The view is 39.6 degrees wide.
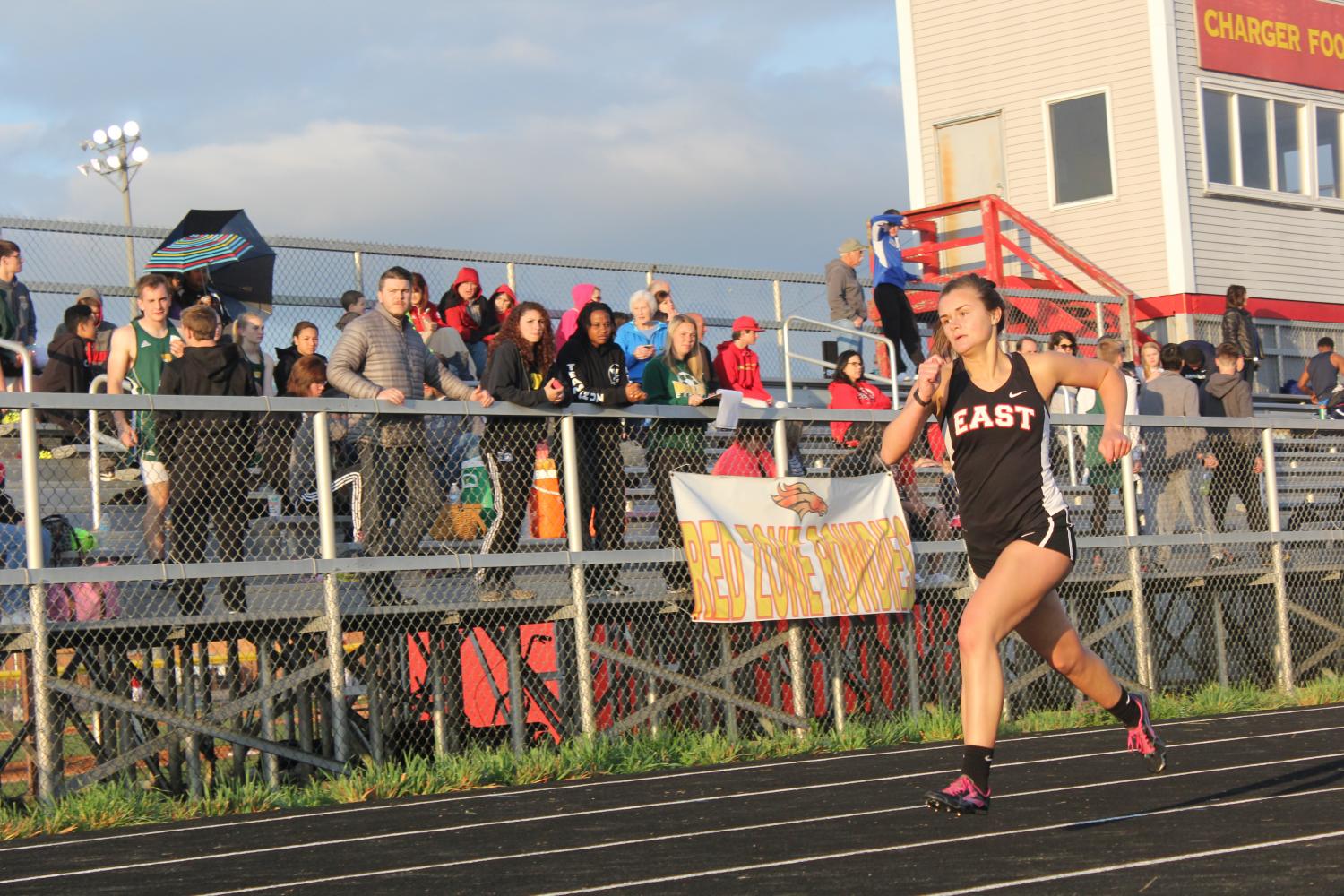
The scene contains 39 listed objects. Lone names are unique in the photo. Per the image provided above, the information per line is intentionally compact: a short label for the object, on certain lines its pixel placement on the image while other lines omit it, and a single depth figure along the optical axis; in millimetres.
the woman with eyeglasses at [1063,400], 14523
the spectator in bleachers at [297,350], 13344
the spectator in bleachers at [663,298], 15922
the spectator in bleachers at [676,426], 11734
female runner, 7129
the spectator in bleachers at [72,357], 12055
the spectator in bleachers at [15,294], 12422
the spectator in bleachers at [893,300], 17750
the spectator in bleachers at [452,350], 14109
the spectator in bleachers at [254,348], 12836
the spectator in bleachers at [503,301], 15086
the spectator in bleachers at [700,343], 12711
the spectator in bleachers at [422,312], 14352
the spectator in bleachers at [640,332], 14086
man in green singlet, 10992
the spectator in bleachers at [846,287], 18234
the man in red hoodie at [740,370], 13812
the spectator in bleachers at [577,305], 14631
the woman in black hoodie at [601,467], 11438
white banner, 11688
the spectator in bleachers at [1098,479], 13867
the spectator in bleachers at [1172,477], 14125
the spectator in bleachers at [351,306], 14742
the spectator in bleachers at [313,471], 10391
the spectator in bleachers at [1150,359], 17123
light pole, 42312
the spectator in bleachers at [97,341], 12977
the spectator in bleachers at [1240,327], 21125
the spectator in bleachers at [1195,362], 17547
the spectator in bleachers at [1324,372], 22359
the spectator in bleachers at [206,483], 9883
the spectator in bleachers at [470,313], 14711
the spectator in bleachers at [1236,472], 14578
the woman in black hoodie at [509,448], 11062
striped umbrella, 13203
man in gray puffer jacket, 10570
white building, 25172
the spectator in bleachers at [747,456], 12164
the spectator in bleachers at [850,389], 14289
